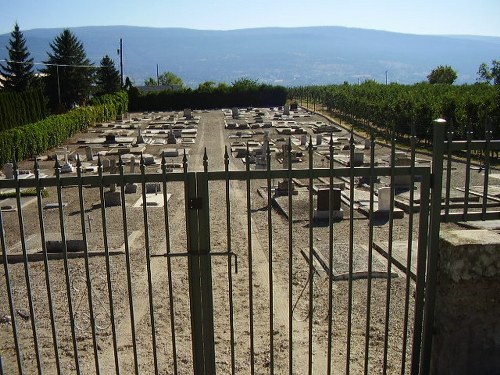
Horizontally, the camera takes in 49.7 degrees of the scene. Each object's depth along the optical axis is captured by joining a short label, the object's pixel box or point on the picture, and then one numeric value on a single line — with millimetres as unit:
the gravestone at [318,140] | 27022
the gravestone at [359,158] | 21766
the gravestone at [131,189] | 17364
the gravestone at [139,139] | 30391
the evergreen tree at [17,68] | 51562
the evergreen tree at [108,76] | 60750
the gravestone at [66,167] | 21922
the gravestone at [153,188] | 17058
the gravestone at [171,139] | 30552
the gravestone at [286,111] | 46472
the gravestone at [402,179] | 17391
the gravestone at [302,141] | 28641
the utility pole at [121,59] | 56909
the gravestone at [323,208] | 13734
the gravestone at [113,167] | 18625
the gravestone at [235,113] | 45312
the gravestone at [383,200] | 14289
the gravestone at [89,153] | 24925
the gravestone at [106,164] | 19547
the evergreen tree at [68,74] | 54156
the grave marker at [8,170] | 19261
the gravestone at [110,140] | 30469
